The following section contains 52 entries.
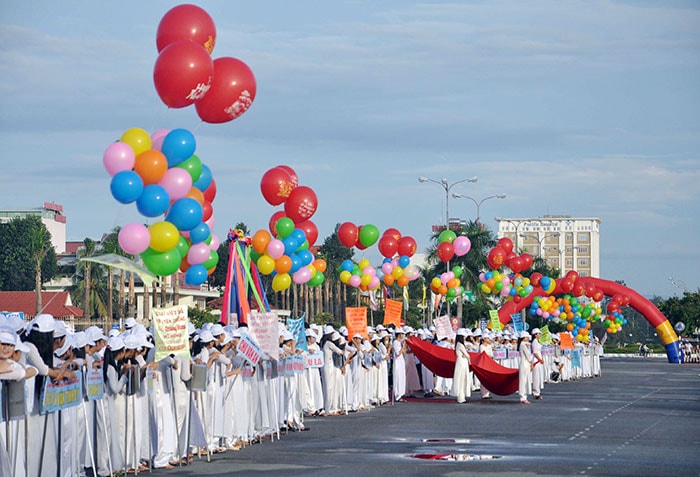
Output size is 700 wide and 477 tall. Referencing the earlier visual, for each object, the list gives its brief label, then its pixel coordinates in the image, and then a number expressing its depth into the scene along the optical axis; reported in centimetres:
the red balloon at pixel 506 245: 4519
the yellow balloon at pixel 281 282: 2628
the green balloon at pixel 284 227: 2587
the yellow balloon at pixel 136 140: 1792
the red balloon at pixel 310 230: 2711
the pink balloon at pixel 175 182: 1838
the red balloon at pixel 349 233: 3197
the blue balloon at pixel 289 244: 2614
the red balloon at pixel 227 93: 1866
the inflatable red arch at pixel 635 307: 5518
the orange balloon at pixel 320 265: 2909
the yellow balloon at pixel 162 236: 1839
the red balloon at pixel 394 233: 3496
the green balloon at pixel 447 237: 4078
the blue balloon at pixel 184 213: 1873
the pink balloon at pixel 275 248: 2570
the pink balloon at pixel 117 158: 1750
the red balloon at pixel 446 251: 4013
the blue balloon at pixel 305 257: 2684
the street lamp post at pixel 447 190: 5564
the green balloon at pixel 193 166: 1942
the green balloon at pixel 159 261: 1880
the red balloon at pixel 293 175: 2589
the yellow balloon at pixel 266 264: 2600
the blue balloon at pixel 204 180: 2103
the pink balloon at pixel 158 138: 1891
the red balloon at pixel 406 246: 3478
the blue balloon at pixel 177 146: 1862
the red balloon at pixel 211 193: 2279
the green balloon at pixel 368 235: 3198
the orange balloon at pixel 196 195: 2010
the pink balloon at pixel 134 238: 1802
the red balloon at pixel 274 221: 2632
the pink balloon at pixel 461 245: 3981
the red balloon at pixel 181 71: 1717
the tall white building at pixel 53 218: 11994
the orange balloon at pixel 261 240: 2575
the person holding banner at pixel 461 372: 3058
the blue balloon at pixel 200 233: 2086
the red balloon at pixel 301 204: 2581
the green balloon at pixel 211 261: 2195
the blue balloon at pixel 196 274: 2159
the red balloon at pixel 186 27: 1823
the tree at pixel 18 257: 9444
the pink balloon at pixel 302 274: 2717
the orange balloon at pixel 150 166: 1783
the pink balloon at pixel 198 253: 2134
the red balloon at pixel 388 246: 3469
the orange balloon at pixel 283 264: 2611
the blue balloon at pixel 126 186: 1727
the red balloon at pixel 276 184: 2559
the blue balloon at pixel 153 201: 1772
